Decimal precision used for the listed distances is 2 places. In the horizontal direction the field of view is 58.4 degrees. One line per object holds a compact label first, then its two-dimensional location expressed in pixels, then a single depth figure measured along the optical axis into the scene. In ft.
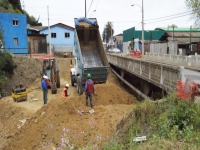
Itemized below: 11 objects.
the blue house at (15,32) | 78.07
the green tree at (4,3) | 90.40
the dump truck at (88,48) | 34.86
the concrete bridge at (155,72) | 20.56
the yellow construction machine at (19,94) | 36.27
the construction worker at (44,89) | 30.85
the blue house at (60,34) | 113.60
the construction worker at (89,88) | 24.71
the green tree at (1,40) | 51.42
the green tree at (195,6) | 62.59
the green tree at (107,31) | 241.40
